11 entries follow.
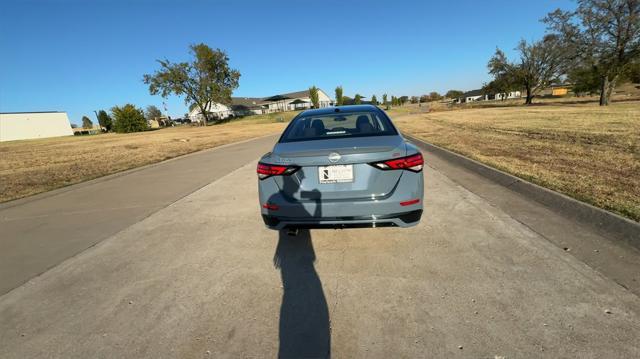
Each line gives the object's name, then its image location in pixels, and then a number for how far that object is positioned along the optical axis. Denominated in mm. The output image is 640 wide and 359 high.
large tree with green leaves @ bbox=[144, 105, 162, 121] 121000
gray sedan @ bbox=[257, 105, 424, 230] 2861
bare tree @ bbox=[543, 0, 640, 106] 30203
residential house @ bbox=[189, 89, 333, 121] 91312
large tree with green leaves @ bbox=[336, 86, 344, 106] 78375
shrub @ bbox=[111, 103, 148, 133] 54256
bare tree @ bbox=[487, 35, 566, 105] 47250
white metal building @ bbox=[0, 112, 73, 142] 59469
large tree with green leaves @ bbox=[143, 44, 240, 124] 56031
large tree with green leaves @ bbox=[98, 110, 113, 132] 72375
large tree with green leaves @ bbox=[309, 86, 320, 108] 67688
